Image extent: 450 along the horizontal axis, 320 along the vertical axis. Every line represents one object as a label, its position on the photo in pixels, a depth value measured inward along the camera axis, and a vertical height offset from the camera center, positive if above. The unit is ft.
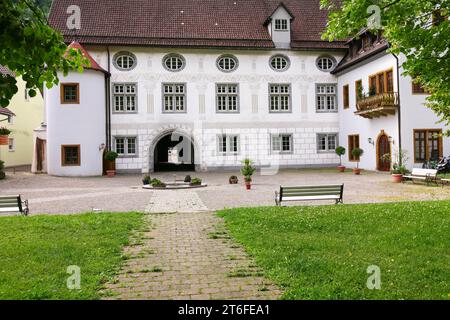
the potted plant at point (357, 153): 91.35 +1.40
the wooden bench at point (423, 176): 61.46 -2.43
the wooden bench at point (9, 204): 36.32 -3.10
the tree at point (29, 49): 14.43 +4.06
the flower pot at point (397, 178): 66.59 -2.84
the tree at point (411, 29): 26.61 +8.32
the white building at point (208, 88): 97.14 +17.01
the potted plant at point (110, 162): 91.20 +0.45
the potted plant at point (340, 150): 99.55 +2.25
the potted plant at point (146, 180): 66.08 -2.47
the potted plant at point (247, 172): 60.59 -1.43
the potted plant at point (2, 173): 82.58 -1.28
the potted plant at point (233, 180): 68.69 -2.79
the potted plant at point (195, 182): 64.69 -2.83
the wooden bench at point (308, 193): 39.06 -2.85
